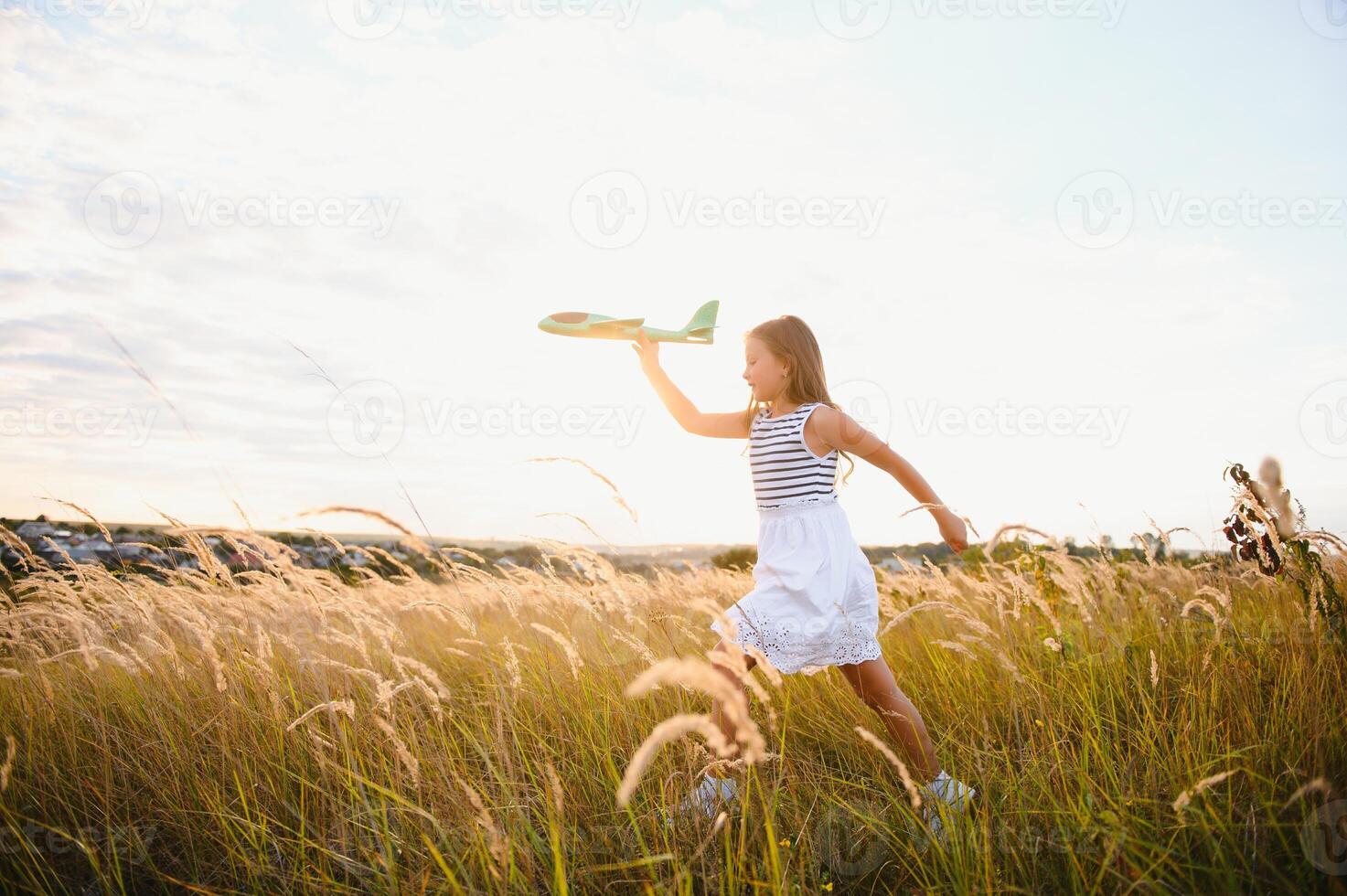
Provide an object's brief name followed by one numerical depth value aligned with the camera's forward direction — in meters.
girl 2.85
